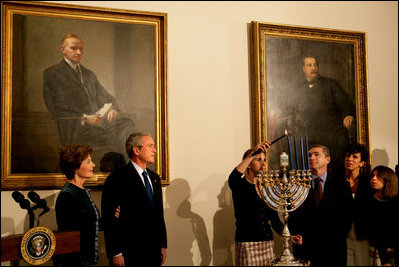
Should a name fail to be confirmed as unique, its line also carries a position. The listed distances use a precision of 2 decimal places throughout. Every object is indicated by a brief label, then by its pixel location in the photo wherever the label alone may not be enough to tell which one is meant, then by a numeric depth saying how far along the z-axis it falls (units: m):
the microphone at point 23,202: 4.50
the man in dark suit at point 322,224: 4.90
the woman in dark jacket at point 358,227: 5.02
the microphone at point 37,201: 4.62
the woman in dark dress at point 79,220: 4.23
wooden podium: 3.96
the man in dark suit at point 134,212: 4.54
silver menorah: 4.25
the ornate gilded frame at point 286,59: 6.27
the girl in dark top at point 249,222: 4.79
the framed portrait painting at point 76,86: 5.37
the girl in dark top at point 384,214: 4.59
